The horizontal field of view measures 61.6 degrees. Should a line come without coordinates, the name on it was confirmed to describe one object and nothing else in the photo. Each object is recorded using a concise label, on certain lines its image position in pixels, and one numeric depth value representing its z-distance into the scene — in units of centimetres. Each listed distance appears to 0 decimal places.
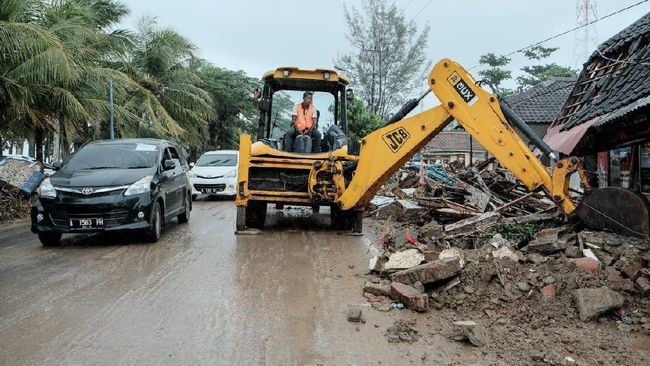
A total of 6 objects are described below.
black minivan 830
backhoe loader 679
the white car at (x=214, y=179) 1773
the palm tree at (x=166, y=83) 2589
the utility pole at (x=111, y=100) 1747
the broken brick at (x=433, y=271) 560
